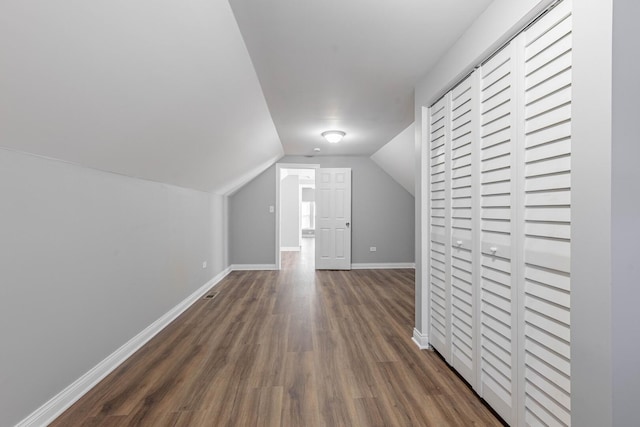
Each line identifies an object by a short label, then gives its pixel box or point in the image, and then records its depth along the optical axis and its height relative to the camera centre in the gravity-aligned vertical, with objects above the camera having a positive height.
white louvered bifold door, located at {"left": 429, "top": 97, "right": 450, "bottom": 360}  2.27 -0.11
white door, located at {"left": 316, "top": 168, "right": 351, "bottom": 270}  6.08 -0.12
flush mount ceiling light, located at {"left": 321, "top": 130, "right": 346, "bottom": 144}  4.25 +1.09
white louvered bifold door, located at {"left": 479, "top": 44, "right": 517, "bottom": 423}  1.56 -0.11
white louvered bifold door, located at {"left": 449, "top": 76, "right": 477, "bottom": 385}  1.94 -0.10
